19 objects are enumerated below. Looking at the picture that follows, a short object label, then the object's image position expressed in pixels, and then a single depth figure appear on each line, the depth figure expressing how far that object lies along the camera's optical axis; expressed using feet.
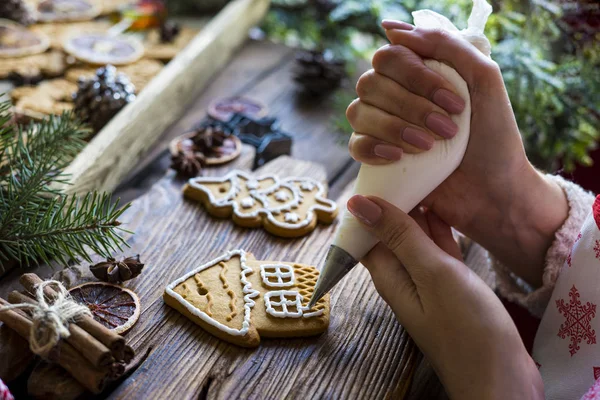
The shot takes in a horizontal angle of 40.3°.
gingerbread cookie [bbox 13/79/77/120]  1.90
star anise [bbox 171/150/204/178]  1.76
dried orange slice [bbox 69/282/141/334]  1.32
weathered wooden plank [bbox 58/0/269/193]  1.72
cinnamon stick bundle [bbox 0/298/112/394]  1.18
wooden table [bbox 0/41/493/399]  1.27
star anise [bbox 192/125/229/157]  1.86
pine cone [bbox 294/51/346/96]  2.35
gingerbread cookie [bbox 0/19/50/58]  2.16
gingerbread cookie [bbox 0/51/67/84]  2.08
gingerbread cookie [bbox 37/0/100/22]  2.42
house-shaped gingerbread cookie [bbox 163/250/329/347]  1.34
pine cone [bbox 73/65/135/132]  1.87
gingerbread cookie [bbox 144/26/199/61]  2.29
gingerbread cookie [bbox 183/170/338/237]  1.62
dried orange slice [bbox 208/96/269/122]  2.13
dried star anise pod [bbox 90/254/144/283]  1.40
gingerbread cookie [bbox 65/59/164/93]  2.10
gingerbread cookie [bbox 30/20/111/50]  2.27
